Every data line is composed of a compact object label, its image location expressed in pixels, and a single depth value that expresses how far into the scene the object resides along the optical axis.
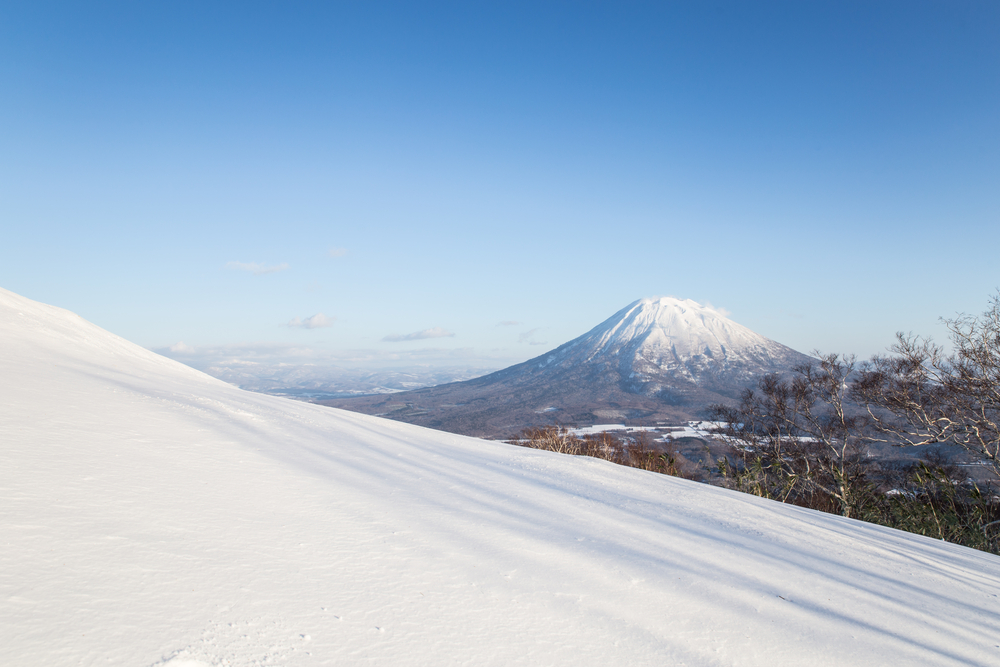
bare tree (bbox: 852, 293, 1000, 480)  14.06
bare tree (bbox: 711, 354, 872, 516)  17.20
